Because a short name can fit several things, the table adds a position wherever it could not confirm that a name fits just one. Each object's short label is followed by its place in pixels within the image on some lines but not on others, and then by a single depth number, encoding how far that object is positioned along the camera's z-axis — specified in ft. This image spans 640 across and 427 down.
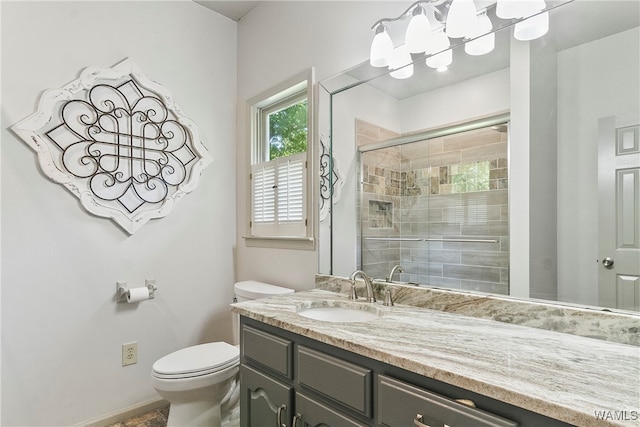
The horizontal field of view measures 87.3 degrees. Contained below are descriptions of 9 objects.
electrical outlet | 6.66
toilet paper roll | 6.47
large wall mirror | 3.25
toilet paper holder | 6.59
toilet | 5.24
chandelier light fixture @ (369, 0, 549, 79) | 3.83
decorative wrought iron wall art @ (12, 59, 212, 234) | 5.96
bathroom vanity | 2.25
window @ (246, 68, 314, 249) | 6.63
